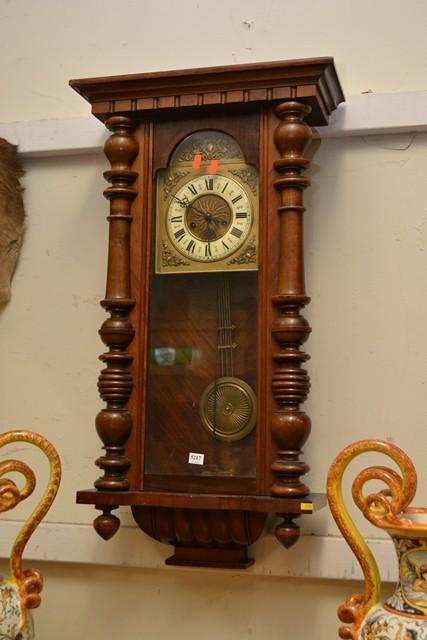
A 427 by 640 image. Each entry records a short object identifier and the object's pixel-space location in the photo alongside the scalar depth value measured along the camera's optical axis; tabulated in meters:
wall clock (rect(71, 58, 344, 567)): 1.43
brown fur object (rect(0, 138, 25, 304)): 1.72
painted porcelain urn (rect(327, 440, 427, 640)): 1.19
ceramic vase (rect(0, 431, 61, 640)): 1.33
